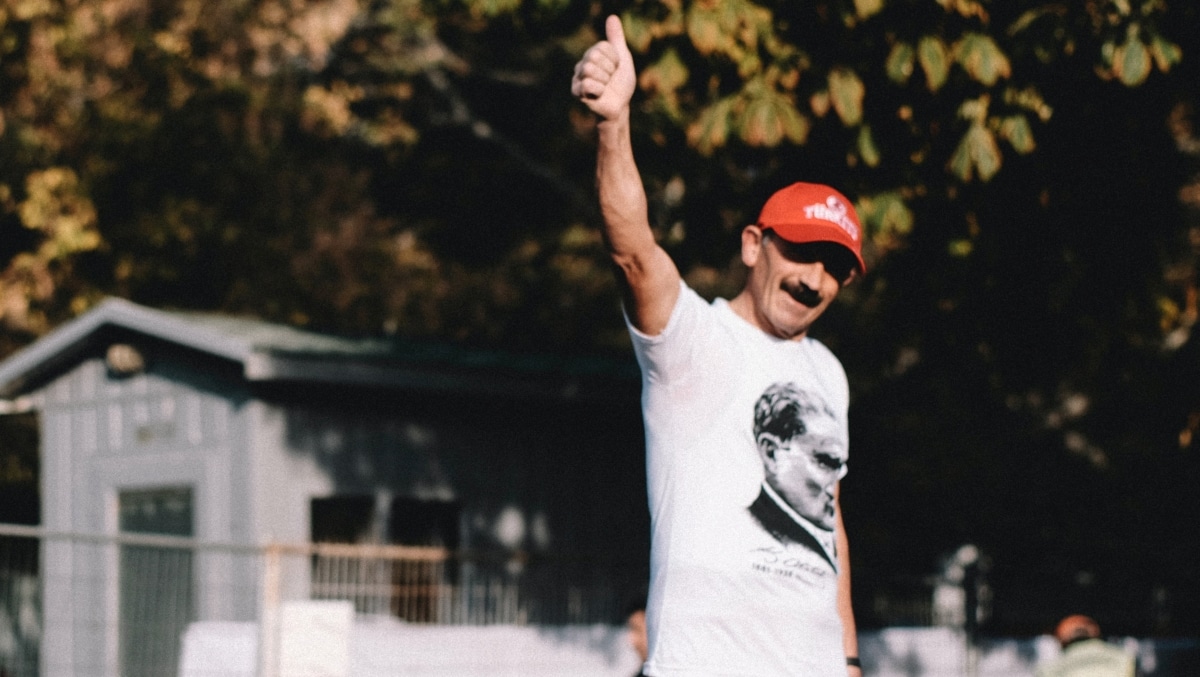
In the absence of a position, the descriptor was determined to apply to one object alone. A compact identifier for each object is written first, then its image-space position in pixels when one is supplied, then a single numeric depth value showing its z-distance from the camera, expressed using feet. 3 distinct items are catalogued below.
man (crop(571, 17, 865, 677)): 10.70
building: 42.68
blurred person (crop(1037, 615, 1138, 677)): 32.09
